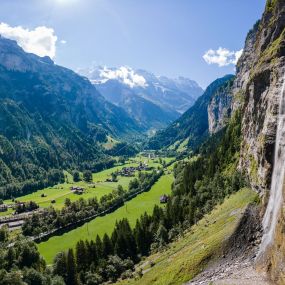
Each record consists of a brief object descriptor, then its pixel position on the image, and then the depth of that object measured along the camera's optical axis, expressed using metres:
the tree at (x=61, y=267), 118.69
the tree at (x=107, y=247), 127.30
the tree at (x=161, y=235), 125.84
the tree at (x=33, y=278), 112.56
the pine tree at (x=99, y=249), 125.94
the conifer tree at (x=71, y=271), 116.38
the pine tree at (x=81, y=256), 122.62
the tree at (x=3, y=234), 177.69
